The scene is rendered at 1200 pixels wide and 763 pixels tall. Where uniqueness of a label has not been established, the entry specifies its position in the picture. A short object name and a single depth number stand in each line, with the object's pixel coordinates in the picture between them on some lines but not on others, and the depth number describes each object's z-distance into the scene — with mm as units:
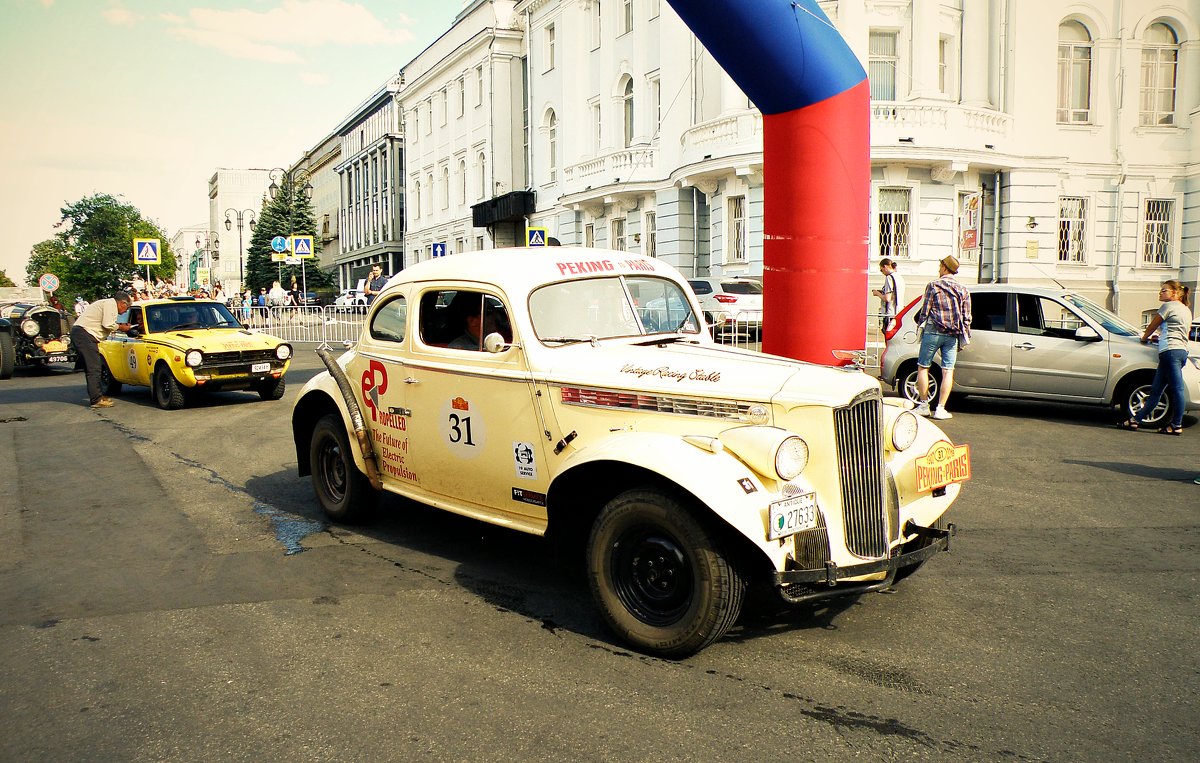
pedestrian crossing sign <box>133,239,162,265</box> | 29817
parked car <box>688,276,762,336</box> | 21516
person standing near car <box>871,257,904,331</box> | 14195
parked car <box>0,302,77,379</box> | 20675
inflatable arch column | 7691
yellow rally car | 13516
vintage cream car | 4219
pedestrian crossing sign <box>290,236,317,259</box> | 30047
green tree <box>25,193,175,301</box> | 75188
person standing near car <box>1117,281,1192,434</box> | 10516
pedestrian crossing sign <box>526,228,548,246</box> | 20312
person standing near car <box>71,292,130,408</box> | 13883
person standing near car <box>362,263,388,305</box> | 23303
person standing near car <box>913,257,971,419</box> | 11383
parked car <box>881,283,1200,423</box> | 11320
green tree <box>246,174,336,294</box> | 76562
